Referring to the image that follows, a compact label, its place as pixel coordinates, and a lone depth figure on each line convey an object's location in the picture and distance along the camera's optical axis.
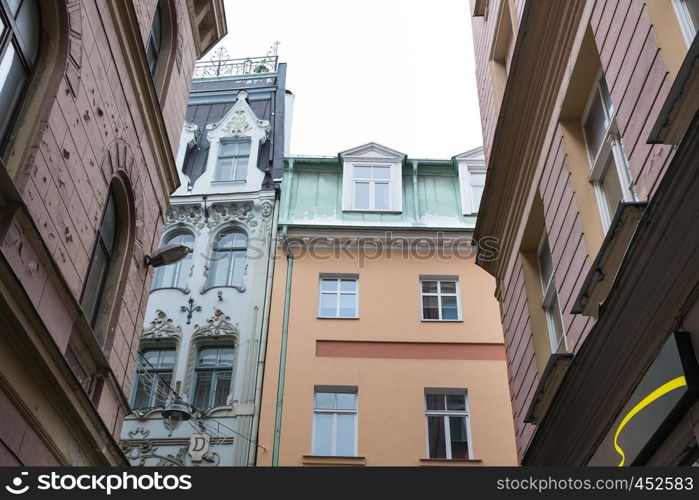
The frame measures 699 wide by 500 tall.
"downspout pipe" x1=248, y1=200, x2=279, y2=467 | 17.80
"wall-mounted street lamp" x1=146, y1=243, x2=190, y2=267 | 11.95
